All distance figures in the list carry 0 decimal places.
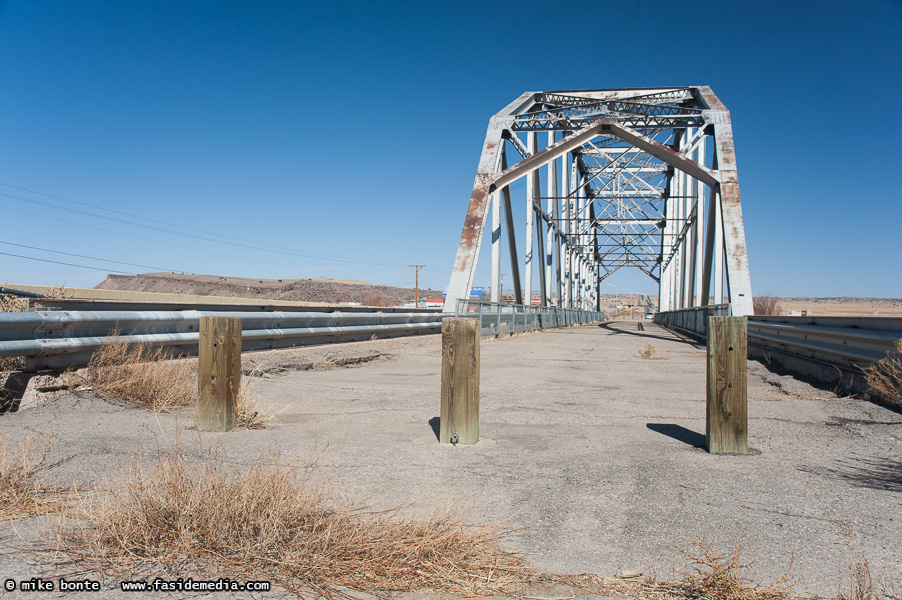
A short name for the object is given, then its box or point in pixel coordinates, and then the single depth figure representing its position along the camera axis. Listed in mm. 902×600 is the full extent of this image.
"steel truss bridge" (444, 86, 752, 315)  17406
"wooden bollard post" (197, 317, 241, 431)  4789
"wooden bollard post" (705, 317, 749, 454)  4414
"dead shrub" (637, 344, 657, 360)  13014
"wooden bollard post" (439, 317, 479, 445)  4598
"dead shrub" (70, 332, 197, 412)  5539
